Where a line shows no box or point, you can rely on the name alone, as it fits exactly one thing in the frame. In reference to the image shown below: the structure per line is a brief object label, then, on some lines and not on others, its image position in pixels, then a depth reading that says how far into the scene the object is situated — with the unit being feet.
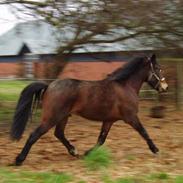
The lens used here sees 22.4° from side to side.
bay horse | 24.52
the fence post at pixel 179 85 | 44.96
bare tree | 33.99
